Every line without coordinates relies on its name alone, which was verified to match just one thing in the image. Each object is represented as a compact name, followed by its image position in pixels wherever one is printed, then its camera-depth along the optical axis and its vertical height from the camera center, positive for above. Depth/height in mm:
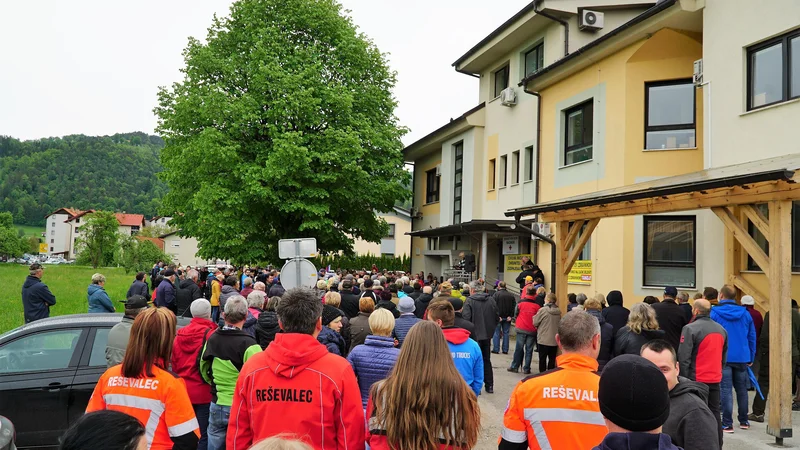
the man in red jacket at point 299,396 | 3441 -834
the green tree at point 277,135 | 23828 +4936
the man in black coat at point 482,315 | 11078 -1096
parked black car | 6223 -1376
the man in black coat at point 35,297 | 11141 -994
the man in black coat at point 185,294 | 15234 -1168
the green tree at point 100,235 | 81375 +1475
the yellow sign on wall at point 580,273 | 16859 -362
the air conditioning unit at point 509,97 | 21609 +5861
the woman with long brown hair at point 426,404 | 3096 -779
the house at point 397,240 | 54041 +1394
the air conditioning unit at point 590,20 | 19016 +7724
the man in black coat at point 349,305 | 10820 -934
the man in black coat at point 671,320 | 9008 -857
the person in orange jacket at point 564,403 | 3326 -806
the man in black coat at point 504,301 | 13945 -1004
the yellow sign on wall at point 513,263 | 21294 -161
